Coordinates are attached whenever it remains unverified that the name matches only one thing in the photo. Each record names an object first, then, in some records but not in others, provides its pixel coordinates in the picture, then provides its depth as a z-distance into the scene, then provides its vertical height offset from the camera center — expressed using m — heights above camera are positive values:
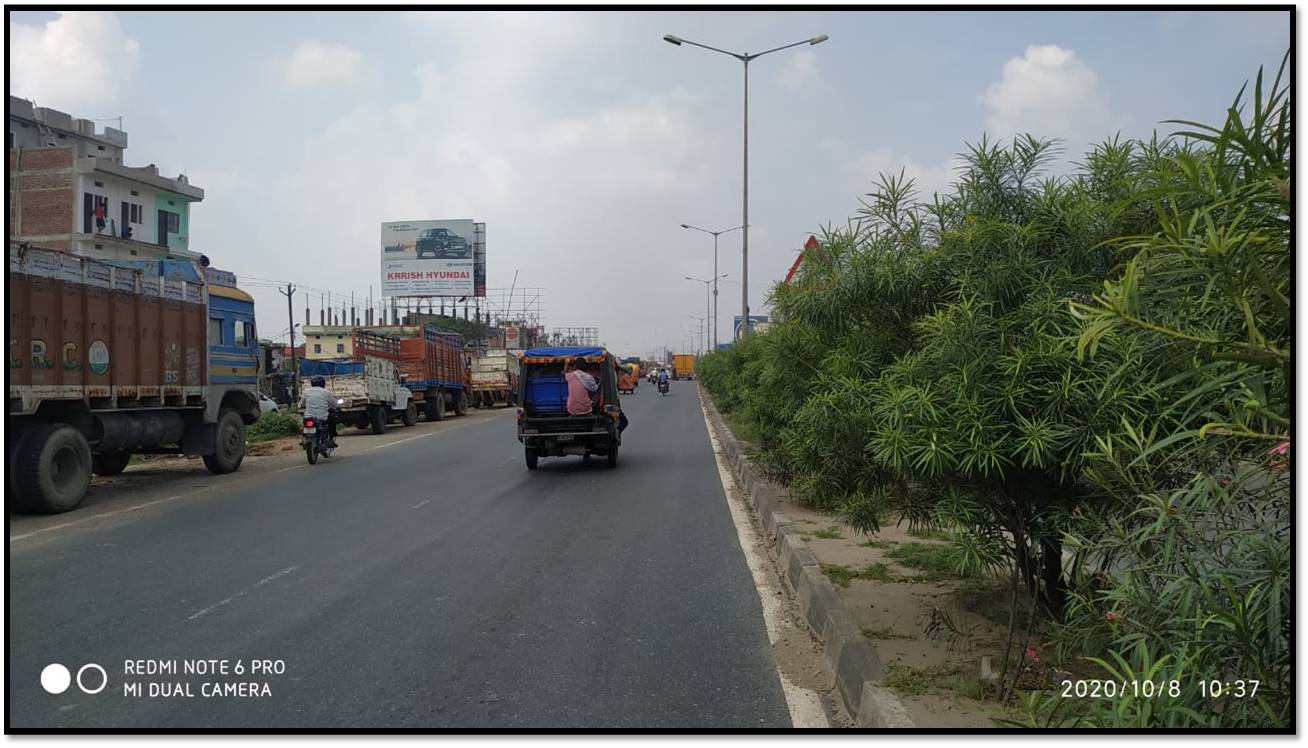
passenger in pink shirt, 14.16 -0.39
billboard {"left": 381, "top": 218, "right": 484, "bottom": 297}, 53.22 +6.62
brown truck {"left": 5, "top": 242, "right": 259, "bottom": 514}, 9.68 +0.00
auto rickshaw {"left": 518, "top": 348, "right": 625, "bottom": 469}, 14.32 -0.74
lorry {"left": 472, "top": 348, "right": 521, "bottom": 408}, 38.97 -0.44
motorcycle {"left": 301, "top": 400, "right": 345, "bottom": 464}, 15.71 -1.23
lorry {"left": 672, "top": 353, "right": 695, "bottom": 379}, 108.31 +0.20
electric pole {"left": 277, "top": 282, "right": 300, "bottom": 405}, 29.97 -0.53
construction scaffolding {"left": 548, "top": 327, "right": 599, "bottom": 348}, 109.26 +3.81
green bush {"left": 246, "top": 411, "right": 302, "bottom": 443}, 22.41 -1.52
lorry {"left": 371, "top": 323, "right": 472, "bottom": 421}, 28.31 -0.06
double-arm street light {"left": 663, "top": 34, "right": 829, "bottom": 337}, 27.02 +3.31
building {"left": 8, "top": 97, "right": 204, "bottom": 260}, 35.12 +7.10
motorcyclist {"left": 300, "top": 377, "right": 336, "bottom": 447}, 15.93 -0.64
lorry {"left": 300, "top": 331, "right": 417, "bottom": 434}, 23.00 -0.46
